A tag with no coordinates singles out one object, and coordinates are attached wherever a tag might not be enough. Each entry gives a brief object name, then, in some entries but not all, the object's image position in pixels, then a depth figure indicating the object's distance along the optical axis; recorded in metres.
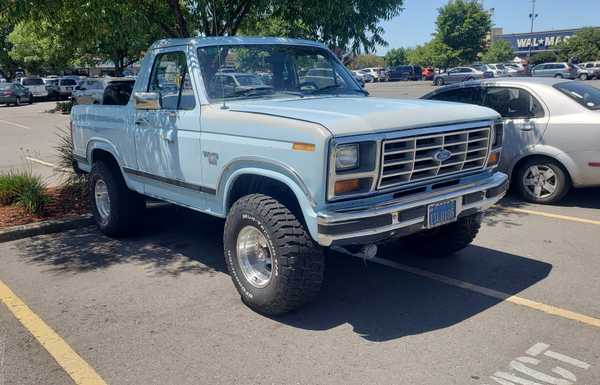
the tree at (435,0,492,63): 56.72
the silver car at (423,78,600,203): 7.27
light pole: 85.19
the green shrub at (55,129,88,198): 8.21
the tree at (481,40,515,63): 70.75
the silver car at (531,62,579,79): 43.27
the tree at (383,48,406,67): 97.81
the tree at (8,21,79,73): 33.07
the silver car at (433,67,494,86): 42.81
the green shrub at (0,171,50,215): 7.34
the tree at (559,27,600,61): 62.44
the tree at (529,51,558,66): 66.45
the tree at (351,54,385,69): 106.82
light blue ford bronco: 3.84
